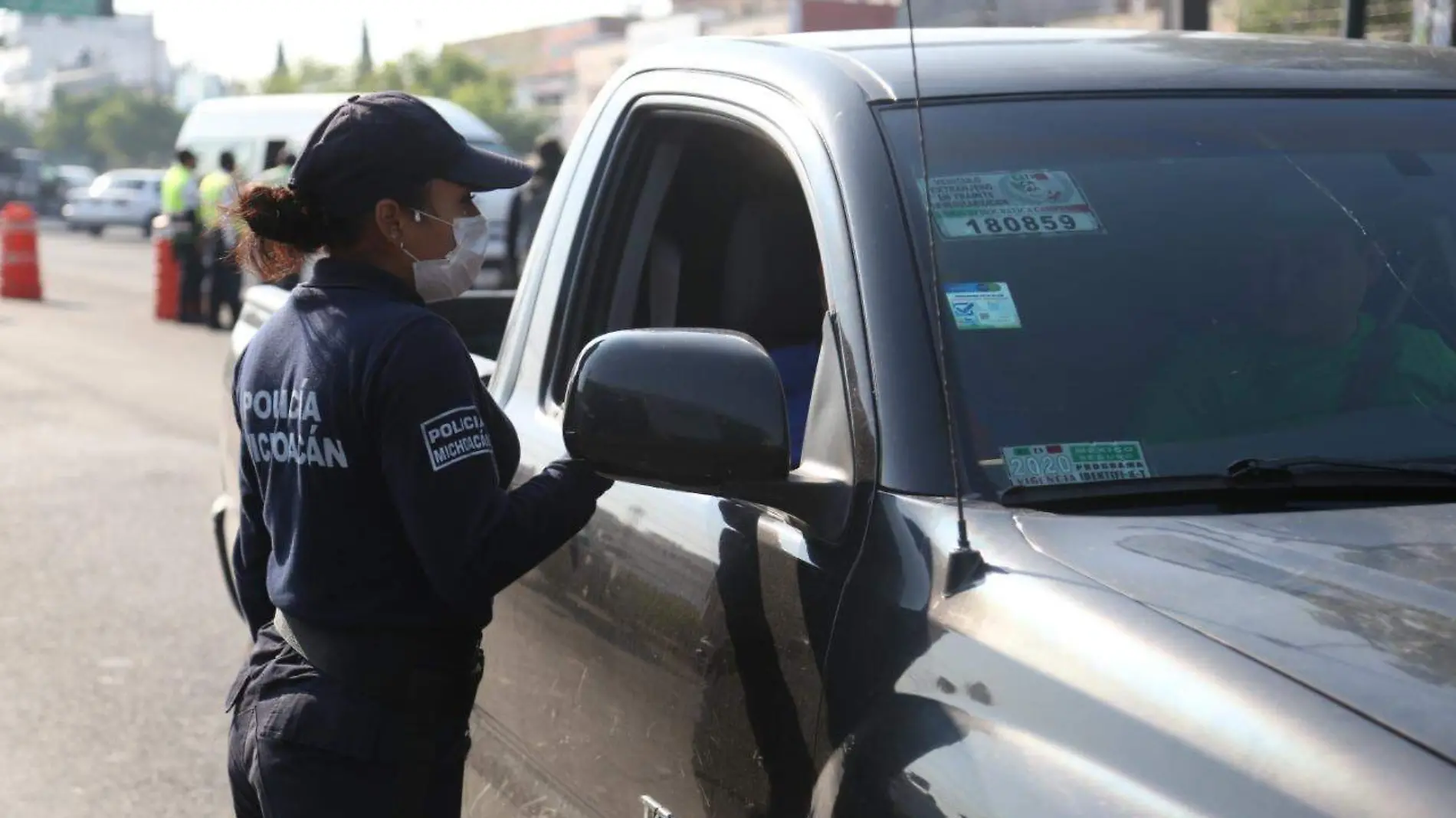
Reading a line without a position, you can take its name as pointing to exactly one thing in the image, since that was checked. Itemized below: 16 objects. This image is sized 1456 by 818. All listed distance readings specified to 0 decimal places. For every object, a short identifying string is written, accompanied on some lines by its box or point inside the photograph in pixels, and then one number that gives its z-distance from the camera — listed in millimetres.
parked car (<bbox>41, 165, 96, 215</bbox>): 65062
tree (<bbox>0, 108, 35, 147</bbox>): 149625
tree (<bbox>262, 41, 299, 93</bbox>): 123625
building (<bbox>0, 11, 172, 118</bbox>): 187875
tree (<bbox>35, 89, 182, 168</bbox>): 129375
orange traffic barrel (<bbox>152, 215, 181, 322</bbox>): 21550
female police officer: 2703
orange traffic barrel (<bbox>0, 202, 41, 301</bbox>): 25641
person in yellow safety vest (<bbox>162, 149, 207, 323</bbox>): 21016
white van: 24766
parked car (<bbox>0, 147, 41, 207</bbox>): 61438
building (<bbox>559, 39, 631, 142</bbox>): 99312
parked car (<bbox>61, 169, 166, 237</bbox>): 50219
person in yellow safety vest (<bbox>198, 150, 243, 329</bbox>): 19328
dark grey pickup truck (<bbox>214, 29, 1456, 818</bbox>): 1934
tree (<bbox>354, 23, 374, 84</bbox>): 111812
